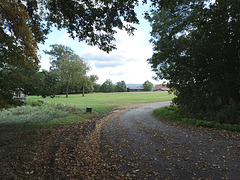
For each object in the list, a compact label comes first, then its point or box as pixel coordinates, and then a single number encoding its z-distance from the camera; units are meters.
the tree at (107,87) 90.00
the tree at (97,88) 88.94
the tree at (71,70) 45.69
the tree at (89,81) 50.75
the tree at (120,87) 96.06
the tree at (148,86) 98.56
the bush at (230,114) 8.54
